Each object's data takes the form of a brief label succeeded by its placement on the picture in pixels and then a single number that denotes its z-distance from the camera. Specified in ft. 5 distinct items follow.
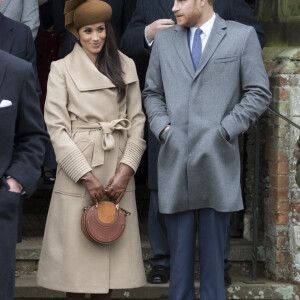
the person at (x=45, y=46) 50.16
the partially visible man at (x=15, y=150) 28.00
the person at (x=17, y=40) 41.53
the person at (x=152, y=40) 42.02
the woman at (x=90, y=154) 39.02
